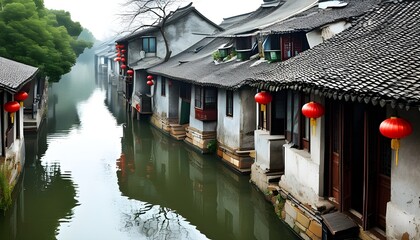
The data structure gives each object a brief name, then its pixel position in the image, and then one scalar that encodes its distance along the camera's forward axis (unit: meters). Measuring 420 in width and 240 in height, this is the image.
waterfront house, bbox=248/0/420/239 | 7.58
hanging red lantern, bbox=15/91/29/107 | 15.34
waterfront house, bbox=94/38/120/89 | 59.50
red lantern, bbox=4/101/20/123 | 13.82
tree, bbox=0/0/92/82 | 27.95
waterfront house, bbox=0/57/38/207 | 12.73
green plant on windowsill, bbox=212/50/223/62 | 23.79
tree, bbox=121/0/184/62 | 32.66
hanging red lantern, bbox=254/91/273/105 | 13.75
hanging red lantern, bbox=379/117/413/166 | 7.14
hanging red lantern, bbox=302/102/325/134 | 10.03
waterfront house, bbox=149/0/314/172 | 17.84
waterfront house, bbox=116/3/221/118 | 33.66
